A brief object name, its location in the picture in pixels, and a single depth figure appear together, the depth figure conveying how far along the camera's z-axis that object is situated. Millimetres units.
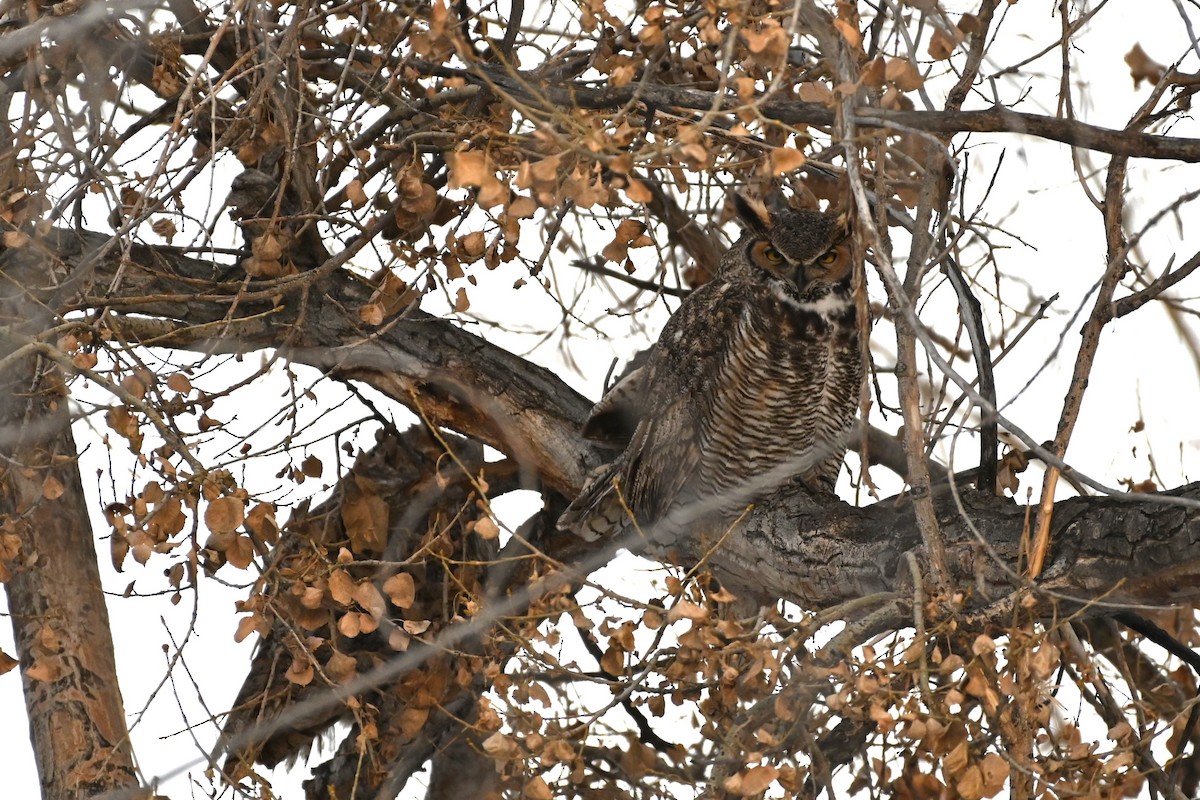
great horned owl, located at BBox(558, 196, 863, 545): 27569
